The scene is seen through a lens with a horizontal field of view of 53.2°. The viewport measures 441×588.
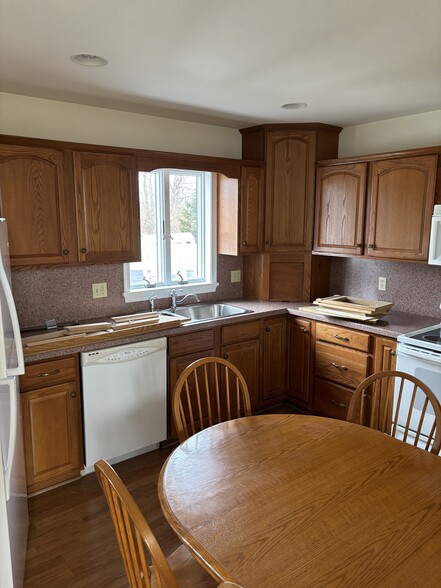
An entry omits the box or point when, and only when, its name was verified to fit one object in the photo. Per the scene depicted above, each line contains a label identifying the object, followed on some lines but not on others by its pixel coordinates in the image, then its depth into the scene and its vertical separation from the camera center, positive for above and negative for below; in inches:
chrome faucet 137.9 -23.5
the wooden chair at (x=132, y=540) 40.8 -30.8
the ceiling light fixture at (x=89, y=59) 80.0 +30.3
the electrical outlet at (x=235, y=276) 157.1 -18.2
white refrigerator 54.4 -31.7
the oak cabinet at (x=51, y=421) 96.7 -44.2
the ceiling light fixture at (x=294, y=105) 113.2 +30.9
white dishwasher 105.5 -43.4
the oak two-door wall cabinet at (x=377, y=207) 116.4 +5.0
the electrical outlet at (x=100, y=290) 124.7 -18.4
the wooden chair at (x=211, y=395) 123.5 -48.7
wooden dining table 45.1 -34.5
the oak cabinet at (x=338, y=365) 122.0 -40.4
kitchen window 135.3 -3.4
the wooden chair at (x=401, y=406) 75.5 -42.7
